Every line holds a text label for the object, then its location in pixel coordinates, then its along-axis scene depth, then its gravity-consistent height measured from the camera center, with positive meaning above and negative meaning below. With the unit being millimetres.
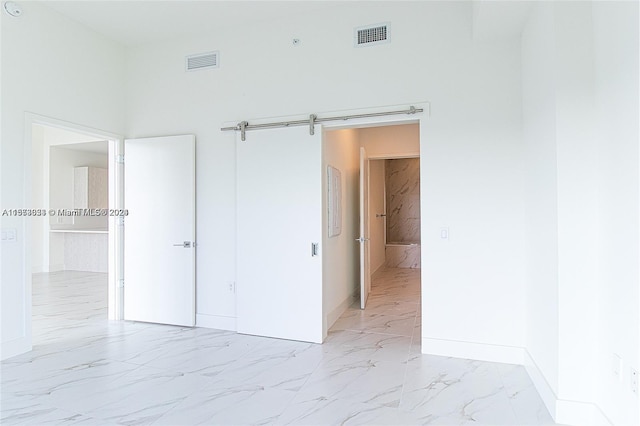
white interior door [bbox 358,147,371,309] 4582 -180
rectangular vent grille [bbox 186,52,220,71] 3863 +1709
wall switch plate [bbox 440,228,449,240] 3091 -174
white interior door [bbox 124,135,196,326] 3916 -163
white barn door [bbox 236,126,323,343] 3414 -192
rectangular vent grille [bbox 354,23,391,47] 3277 +1679
